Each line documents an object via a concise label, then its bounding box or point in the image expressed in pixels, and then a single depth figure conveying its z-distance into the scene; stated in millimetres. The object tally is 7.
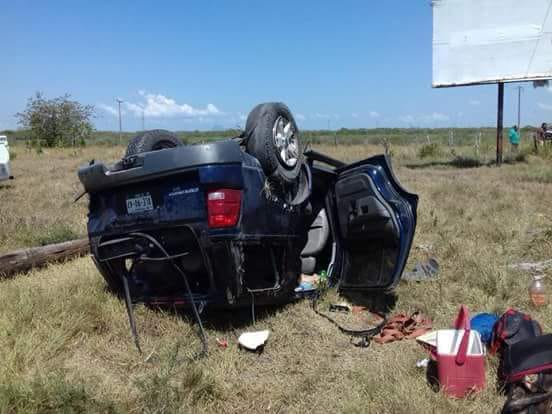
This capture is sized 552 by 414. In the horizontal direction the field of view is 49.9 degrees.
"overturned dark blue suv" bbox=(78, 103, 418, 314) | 4008
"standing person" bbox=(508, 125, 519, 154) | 23978
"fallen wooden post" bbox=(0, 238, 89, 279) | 6012
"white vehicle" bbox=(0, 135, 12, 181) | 15382
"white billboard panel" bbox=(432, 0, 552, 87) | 19406
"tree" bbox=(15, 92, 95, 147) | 42938
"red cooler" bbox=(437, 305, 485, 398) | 3396
